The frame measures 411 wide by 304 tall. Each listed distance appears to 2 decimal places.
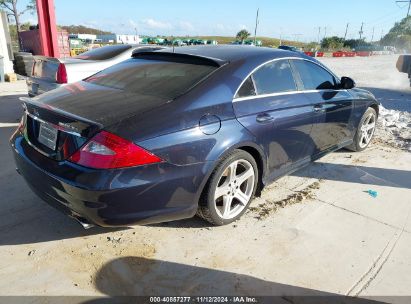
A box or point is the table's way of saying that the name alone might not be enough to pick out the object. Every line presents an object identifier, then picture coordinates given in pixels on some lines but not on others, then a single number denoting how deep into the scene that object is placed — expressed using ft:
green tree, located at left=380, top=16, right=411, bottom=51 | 292.61
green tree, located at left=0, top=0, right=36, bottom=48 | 134.77
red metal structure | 35.45
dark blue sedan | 8.09
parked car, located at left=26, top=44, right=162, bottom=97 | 19.47
